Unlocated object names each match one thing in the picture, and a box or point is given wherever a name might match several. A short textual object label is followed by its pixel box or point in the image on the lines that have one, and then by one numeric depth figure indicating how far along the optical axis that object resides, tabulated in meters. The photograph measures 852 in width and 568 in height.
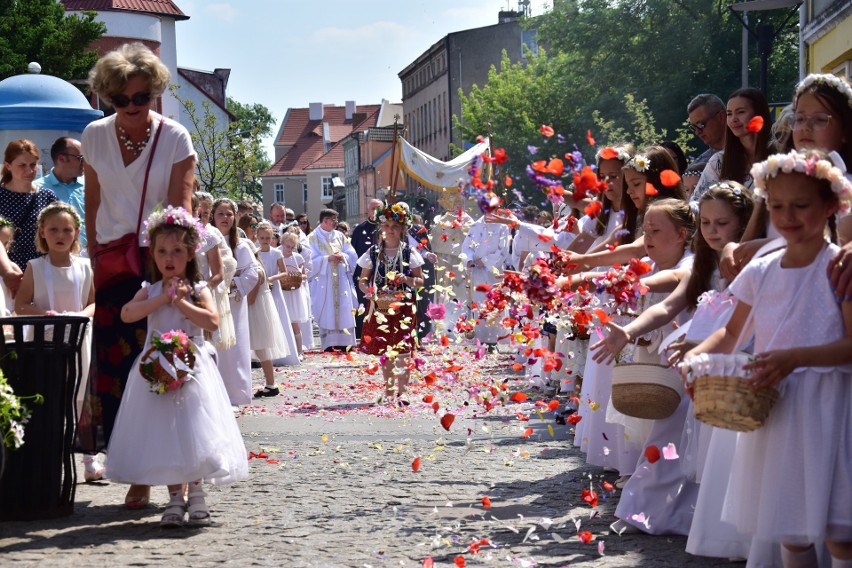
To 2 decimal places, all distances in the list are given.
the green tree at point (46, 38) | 32.53
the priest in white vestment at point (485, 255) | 22.75
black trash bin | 7.24
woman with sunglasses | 7.51
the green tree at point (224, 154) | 39.31
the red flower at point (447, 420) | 7.11
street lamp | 20.48
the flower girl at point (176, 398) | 6.97
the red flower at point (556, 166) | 6.27
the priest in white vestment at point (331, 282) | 22.98
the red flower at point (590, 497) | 6.89
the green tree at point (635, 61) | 51.25
